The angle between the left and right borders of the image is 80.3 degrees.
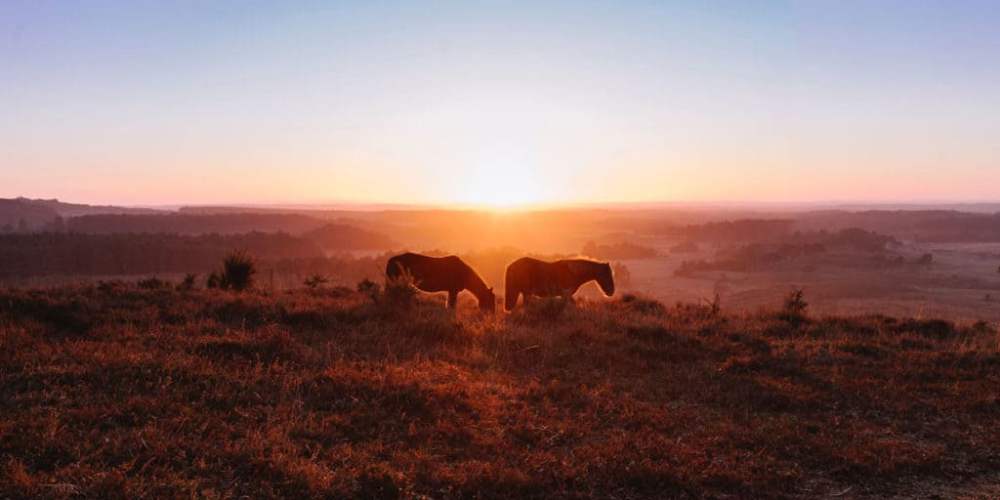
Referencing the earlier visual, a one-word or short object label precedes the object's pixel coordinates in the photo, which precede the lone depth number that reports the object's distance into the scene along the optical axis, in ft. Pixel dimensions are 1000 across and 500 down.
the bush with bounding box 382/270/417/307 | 46.70
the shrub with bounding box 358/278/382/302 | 59.11
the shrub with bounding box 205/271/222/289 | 60.39
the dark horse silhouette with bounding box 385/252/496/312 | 53.36
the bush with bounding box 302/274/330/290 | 65.26
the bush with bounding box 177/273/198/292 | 53.73
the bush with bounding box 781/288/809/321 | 53.16
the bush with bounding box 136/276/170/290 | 53.24
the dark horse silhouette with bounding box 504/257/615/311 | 55.16
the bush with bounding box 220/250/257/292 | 59.62
